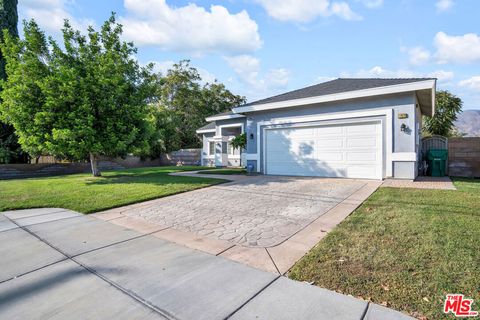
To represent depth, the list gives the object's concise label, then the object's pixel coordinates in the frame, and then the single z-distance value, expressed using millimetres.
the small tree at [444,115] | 18859
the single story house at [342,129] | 8406
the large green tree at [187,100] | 26672
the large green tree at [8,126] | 13508
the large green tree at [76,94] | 8789
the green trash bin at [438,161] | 9891
